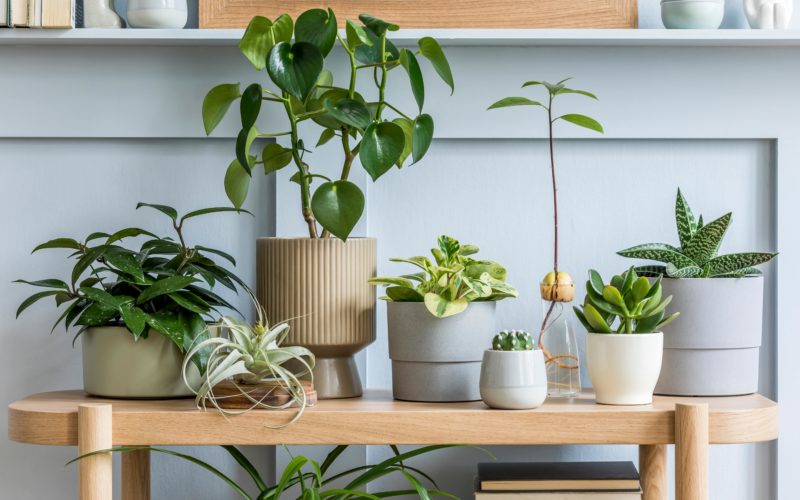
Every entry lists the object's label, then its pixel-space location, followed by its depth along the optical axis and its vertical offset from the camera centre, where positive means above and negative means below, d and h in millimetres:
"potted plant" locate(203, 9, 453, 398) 2484 +80
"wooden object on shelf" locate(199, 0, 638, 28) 2720 +331
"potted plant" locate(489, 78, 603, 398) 2588 -141
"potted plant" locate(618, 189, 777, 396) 2543 -138
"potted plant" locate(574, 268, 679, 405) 2481 -149
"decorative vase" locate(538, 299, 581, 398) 2593 -174
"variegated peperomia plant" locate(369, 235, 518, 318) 2504 -75
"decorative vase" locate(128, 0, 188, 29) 2694 +322
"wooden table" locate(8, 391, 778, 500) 2429 -246
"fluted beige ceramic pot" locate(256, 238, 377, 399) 2550 -95
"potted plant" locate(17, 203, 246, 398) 2507 -124
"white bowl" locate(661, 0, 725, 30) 2676 +318
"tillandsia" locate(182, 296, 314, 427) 2449 -173
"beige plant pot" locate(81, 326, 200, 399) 2526 -185
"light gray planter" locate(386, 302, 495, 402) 2513 -164
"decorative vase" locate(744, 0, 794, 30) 2693 +321
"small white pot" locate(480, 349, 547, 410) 2445 -191
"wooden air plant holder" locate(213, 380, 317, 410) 2451 -210
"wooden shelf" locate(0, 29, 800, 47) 2679 +285
